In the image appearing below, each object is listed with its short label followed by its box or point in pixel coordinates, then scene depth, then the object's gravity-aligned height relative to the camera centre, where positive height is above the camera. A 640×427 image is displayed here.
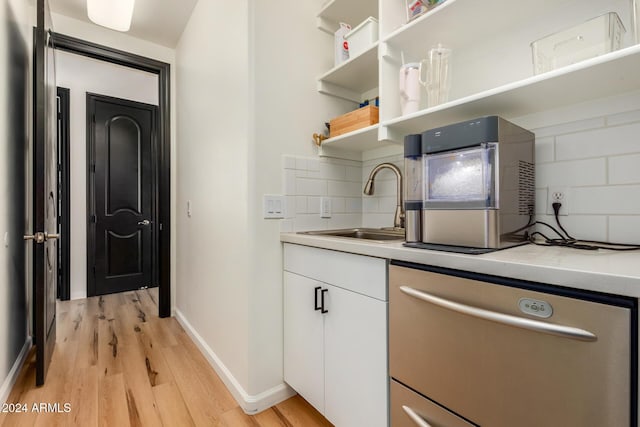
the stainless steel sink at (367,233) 1.61 -0.11
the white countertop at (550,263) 0.59 -0.12
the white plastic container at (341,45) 1.66 +0.92
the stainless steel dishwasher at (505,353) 0.60 -0.34
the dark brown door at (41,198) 1.67 +0.08
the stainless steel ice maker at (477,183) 0.92 +0.10
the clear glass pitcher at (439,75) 1.24 +0.57
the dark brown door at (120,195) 3.52 +0.21
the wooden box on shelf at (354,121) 1.50 +0.48
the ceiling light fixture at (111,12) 1.95 +1.34
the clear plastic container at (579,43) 0.86 +0.52
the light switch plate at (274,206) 1.55 +0.03
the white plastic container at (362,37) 1.47 +0.89
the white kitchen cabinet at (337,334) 1.09 -0.51
